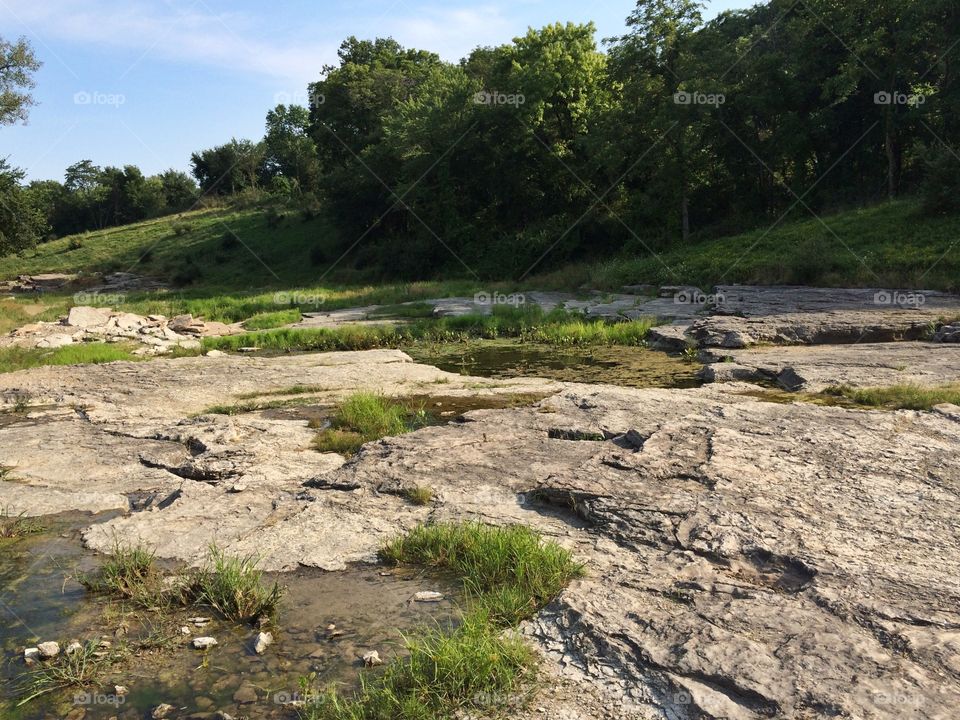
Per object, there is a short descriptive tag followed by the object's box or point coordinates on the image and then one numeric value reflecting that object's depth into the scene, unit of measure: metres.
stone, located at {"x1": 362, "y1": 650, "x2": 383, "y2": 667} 4.37
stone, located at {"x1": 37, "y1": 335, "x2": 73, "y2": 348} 17.50
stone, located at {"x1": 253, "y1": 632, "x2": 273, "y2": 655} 4.60
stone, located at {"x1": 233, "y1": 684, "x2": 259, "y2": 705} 4.13
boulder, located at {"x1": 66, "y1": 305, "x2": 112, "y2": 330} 20.81
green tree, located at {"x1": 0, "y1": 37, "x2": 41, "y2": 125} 33.06
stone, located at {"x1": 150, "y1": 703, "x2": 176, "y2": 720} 4.00
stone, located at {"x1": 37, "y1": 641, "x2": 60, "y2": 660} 4.57
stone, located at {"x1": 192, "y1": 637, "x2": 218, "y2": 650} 4.64
